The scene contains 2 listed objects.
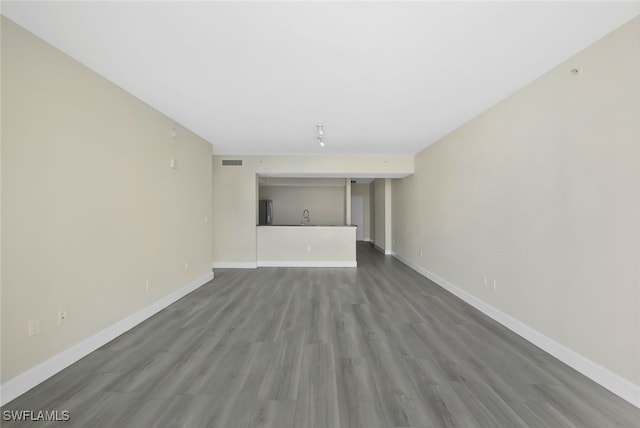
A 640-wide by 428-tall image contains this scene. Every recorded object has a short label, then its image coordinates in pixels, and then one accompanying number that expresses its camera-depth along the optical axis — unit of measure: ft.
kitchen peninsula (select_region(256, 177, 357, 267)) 20.67
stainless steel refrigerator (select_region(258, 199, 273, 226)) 24.13
